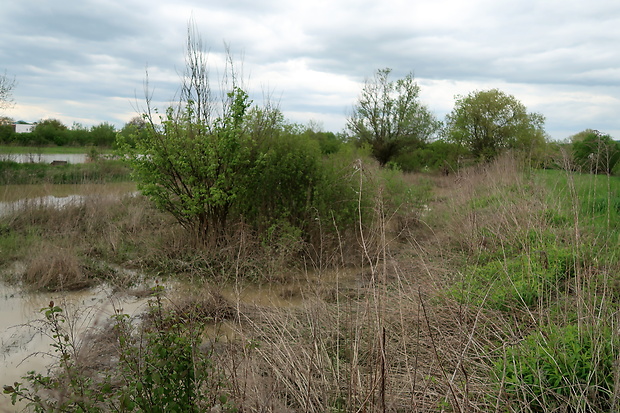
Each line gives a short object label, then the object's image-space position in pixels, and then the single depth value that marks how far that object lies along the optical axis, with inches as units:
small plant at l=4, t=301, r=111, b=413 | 87.8
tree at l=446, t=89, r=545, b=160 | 1194.6
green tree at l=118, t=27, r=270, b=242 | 328.5
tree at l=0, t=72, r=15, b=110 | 846.5
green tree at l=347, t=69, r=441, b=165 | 1325.0
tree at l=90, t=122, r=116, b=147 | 1486.2
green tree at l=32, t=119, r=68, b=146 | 1504.7
